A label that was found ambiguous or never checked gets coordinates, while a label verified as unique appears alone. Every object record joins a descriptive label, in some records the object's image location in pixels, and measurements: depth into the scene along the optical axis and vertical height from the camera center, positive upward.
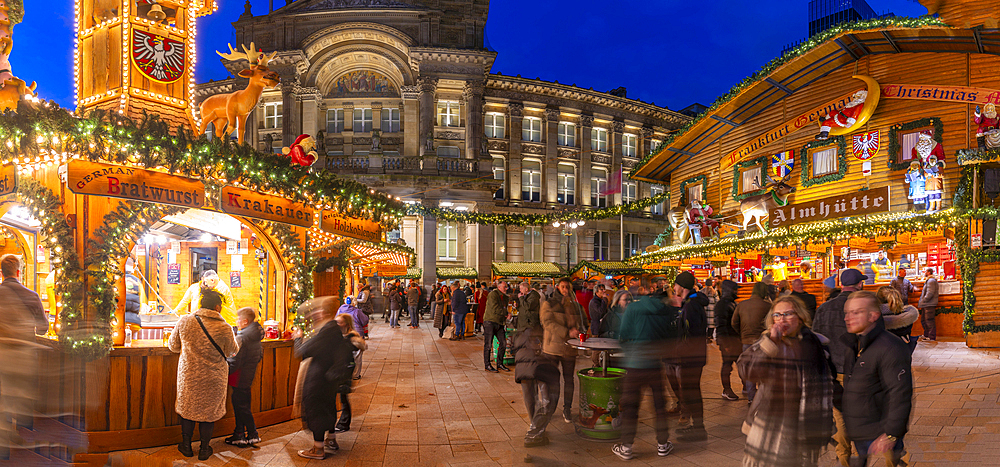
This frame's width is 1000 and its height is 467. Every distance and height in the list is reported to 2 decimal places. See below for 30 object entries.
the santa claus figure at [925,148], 13.75 +2.36
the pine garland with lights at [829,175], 15.83 +2.28
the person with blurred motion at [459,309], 17.01 -1.80
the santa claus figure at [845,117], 15.25 +3.52
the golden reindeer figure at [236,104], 8.34 +2.06
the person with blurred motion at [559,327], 6.57 -0.90
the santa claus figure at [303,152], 8.63 +1.42
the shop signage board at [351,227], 9.31 +0.35
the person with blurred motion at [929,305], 13.01 -1.30
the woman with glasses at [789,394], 3.33 -0.84
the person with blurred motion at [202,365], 5.77 -1.17
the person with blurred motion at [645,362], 5.71 -1.12
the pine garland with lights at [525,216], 22.14 +1.29
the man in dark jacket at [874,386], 3.28 -0.81
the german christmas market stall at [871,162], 13.07 +2.28
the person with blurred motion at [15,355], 5.15 -0.95
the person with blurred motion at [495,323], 11.45 -1.51
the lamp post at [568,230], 35.19 +1.05
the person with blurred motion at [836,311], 6.14 -0.69
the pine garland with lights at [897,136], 14.08 +2.76
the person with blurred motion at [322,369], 5.63 -1.18
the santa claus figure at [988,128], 12.89 +2.67
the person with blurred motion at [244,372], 6.20 -1.33
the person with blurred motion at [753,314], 7.49 -0.87
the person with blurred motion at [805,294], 8.70 -0.69
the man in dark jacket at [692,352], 6.30 -1.24
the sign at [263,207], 7.37 +0.54
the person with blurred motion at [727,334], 8.15 -1.21
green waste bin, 6.42 -1.76
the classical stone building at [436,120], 30.56 +7.35
